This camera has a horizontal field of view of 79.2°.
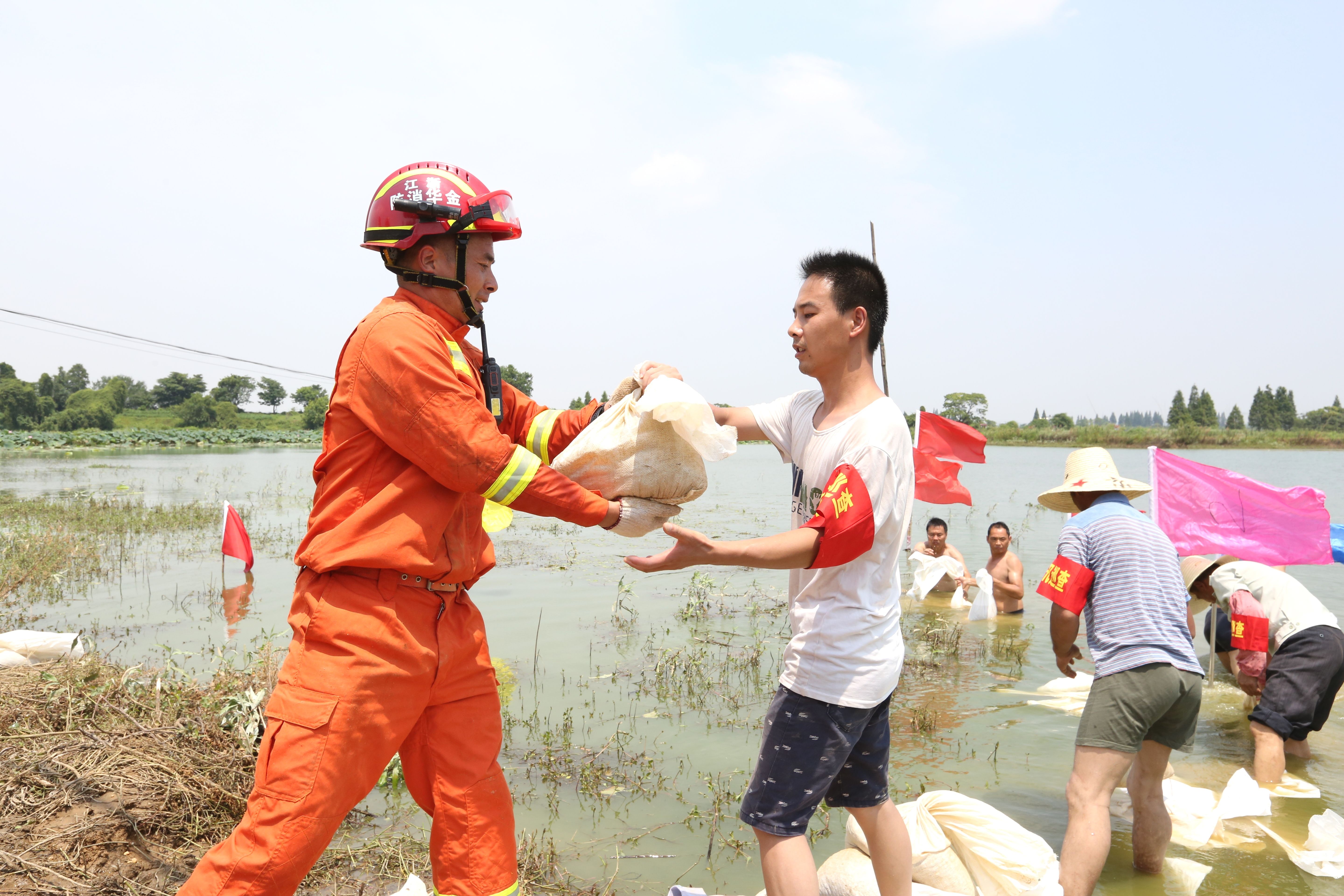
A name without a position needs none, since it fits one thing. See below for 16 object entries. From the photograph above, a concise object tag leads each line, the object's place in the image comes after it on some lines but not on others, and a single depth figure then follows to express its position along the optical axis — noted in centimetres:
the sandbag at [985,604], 858
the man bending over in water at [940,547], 978
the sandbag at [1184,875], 331
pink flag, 538
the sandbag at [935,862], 305
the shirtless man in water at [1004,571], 893
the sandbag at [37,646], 527
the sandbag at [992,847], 303
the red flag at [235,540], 946
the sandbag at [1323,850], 338
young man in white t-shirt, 228
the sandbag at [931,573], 945
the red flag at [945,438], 955
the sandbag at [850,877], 295
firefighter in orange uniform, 200
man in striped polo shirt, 311
